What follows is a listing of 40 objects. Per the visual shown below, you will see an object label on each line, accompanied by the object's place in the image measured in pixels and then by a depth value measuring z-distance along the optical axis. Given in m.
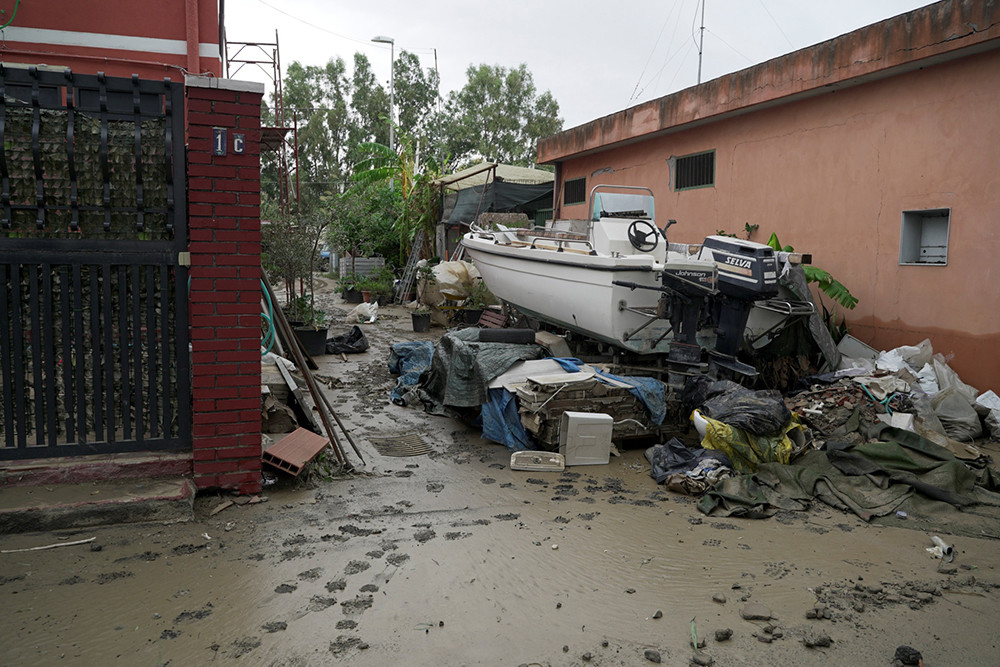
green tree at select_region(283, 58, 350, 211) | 37.66
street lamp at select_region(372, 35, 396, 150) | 25.33
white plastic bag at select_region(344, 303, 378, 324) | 14.64
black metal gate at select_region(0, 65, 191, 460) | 3.88
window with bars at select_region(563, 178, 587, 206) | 14.62
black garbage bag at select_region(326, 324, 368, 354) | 10.95
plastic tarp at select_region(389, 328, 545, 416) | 6.51
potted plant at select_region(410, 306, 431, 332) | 13.17
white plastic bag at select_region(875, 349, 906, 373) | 7.35
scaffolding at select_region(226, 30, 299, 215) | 11.28
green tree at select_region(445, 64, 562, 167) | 37.00
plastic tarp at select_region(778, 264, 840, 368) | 7.74
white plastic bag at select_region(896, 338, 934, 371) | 7.38
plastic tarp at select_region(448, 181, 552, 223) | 16.58
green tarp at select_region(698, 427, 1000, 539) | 4.58
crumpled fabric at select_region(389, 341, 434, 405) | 8.52
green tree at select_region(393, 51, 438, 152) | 38.53
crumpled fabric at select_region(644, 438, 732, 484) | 5.31
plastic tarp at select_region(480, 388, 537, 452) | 6.12
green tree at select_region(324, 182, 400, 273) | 19.76
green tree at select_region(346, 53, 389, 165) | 38.75
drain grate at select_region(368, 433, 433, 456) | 6.04
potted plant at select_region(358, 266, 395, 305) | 17.56
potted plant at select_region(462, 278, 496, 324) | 13.69
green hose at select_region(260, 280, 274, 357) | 7.09
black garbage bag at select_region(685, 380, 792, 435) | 5.38
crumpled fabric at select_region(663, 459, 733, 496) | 5.00
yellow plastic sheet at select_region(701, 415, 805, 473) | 5.33
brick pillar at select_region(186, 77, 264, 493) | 4.12
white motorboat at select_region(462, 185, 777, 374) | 6.57
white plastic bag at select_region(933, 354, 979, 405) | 6.80
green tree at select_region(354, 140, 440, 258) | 18.77
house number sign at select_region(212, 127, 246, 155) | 4.13
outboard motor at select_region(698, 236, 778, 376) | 6.37
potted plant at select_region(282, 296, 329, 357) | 10.38
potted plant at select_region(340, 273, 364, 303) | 18.25
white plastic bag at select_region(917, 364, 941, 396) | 6.95
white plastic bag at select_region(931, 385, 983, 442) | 6.39
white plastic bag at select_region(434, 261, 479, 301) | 13.73
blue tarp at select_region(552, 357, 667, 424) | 6.12
